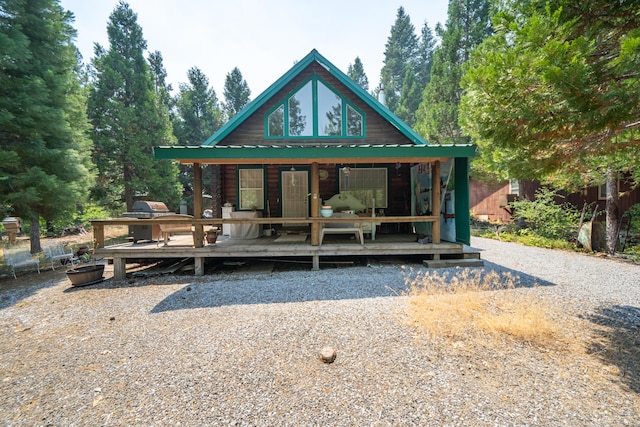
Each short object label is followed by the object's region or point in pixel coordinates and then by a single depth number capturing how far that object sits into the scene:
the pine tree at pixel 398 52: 44.56
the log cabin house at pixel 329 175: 7.36
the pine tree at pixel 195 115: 27.84
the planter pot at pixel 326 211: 6.93
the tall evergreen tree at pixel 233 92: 37.88
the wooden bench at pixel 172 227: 6.96
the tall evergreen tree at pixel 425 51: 43.84
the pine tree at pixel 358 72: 46.44
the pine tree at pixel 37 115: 8.90
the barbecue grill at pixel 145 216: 8.14
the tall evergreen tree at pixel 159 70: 28.82
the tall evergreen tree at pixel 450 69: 15.84
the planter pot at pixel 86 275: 6.07
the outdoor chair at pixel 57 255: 8.44
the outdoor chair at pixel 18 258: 7.62
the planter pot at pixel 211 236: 7.05
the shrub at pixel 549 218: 10.11
